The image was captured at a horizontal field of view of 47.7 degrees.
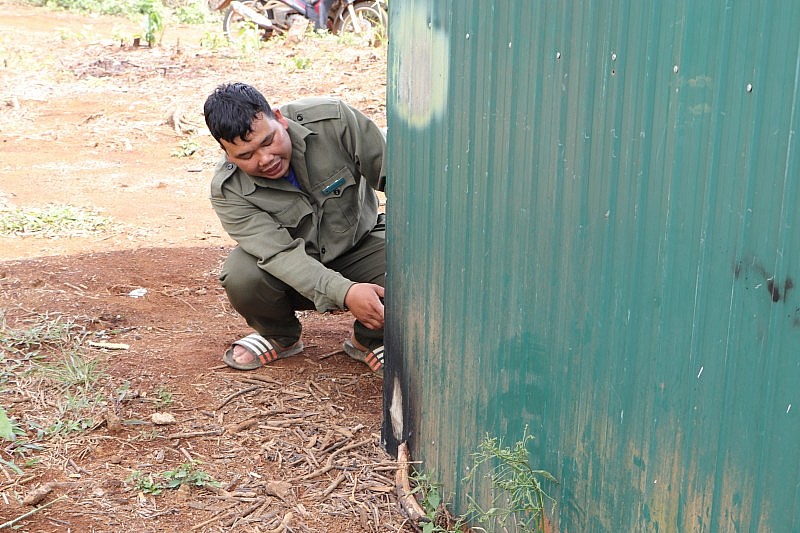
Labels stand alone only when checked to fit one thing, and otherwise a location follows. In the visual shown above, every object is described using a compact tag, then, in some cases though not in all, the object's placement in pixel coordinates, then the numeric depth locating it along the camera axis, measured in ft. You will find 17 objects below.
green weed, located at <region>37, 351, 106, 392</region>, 11.50
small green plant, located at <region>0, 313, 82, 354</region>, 12.62
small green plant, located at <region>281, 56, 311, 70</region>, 35.81
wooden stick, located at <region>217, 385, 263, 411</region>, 11.25
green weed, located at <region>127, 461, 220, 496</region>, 9.34
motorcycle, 45.47
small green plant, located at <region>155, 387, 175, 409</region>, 11.13
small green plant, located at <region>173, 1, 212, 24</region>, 59.98
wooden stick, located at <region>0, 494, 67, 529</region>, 8.48
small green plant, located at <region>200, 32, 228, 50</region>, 43.55
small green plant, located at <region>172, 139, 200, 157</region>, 27.32
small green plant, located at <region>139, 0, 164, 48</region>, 43.88
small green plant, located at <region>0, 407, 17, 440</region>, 7.18
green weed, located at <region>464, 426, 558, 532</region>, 6.99
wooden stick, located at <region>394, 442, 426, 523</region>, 8.92
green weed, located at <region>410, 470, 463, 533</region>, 8.68
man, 10.66
